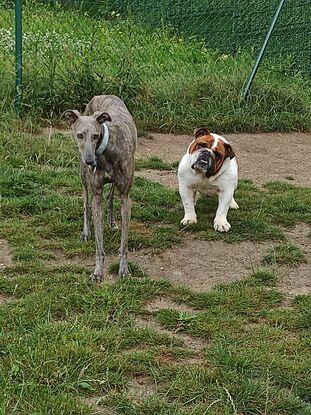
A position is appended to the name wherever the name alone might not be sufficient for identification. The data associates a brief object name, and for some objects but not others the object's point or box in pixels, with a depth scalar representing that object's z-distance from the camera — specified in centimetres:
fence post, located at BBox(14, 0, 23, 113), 1465
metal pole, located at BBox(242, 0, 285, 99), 1675
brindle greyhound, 861
